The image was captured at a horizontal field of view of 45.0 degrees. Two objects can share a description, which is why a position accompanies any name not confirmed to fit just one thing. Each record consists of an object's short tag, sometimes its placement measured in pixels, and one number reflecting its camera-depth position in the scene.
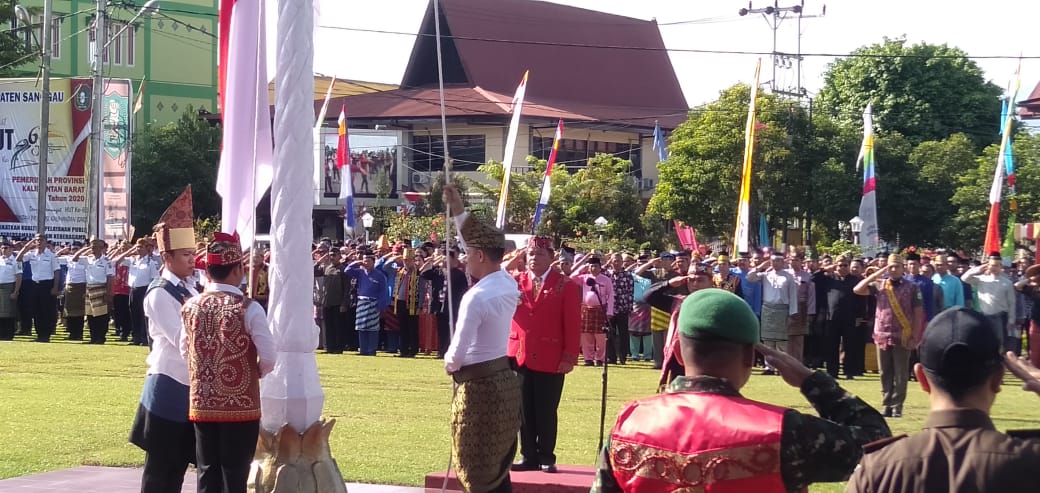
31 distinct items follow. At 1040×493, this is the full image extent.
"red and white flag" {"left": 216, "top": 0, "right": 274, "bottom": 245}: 7.80
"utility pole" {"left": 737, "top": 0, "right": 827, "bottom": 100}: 53.66
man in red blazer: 9.70
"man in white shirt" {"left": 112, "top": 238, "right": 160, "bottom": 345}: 23.69
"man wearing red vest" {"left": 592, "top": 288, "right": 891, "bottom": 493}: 3.31
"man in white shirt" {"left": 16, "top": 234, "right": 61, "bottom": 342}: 25.20
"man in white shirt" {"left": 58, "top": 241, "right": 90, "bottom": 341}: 24.84
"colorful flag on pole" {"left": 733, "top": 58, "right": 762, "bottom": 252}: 21.62
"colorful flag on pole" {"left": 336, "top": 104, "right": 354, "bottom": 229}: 37.30
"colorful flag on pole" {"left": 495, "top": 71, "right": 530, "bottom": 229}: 18.98
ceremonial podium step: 8.90
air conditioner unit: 60.75
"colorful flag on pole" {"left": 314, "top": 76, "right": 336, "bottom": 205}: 55.19
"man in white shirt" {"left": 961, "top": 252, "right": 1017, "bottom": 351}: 19.56
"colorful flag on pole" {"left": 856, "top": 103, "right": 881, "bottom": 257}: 29.64
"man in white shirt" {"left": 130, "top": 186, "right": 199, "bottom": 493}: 7.10
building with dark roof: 59.84
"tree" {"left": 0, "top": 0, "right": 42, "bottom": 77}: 42.28
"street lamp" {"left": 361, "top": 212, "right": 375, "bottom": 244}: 47.38
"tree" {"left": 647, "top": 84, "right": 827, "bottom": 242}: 46.94
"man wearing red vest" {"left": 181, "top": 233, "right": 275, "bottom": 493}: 6.81
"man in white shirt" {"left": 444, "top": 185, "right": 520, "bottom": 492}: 7.30
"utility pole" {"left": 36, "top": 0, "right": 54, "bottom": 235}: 31.83
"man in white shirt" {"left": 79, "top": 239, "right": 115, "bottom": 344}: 24.47
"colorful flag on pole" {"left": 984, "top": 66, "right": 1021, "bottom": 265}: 24.14
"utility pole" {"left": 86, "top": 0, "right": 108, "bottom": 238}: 30.73
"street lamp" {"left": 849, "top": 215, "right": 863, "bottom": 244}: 44.12
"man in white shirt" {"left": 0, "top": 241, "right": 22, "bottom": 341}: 24.92
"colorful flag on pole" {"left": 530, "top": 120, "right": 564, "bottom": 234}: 25.73
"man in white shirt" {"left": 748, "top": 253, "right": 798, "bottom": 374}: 20.84
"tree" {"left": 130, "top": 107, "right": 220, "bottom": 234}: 52.72
